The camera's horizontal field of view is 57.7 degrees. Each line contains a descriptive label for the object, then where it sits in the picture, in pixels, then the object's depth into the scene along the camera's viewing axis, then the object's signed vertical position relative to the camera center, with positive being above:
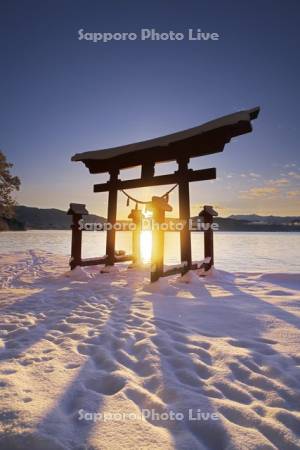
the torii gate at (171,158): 6.95 +2.15
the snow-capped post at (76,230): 8.84 -0.13
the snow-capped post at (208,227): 8.98 -0.06
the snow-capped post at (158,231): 7.09 -0.14
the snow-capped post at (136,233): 10.65 -0.30
